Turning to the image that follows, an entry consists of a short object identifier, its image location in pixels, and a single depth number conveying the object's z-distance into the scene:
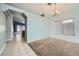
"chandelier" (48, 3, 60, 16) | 1.57
